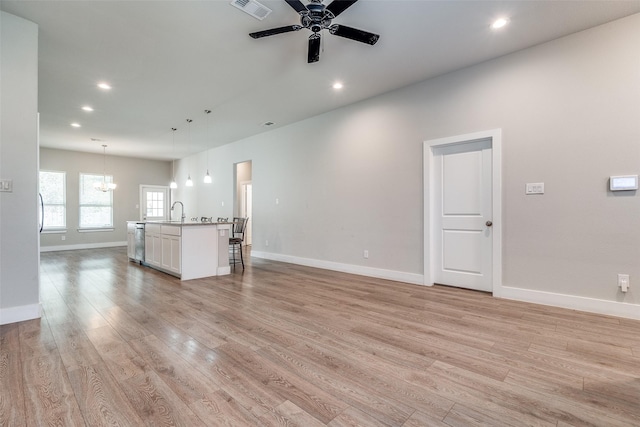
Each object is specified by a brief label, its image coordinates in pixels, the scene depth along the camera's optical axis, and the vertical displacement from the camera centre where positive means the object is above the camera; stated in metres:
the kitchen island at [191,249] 4.60 -0.62
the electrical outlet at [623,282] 2.88 -0.71
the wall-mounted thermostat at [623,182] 2.83 +0.28
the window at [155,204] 10.30 +0.27
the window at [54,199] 8.29 +0.37
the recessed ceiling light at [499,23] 2.89 +1.89
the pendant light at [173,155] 6.82 +1.88
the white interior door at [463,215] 3.78 -0.05
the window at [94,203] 8.94 +0.27
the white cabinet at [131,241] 6.32 -0.65
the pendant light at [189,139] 6.19 +1.91
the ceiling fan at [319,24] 2.41 +1.68
